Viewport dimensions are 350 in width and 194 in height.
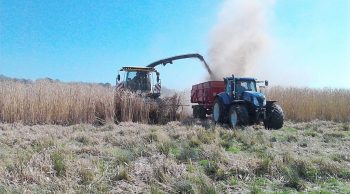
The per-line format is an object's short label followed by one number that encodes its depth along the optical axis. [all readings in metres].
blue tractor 12.99
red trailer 16.08
